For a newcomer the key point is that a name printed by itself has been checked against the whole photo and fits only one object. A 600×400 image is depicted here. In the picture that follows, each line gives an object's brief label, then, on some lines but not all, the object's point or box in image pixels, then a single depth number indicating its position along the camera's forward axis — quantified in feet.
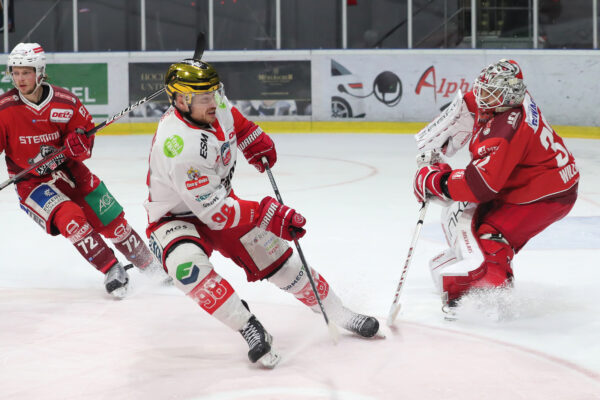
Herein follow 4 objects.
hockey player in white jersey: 16.33
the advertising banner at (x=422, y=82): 61.11
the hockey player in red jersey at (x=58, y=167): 22.40
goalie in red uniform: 18.70
